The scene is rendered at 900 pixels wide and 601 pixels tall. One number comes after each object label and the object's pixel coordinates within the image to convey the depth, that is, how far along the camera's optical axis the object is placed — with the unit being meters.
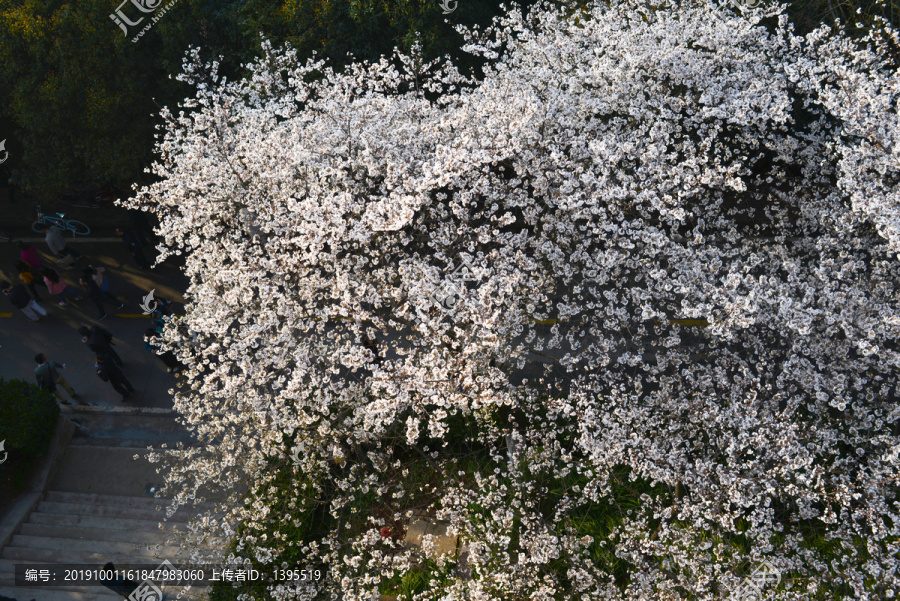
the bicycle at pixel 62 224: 18.39
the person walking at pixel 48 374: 13.50
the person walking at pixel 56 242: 16.76
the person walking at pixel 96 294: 15.51
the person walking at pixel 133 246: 17.02
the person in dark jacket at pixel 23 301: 15.61
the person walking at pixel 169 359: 14.27
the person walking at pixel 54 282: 16.03
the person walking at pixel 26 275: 15.98
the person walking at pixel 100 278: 15.65
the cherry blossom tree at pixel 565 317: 8.99
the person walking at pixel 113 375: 13.89
